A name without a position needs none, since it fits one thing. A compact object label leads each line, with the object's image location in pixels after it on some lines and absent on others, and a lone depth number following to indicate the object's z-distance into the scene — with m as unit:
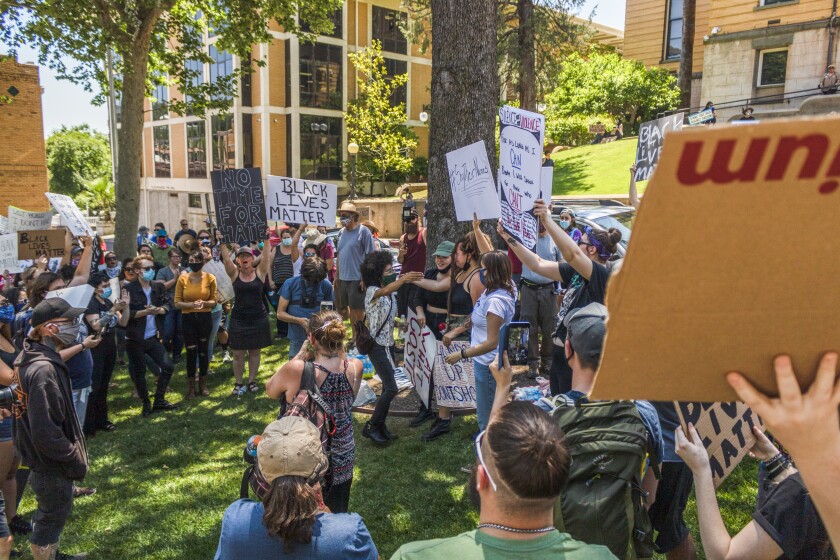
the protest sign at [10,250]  8.06
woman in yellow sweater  7.81
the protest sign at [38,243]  8.19
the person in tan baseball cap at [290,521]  2.40
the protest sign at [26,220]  8.53
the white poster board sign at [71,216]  7.87
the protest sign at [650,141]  7.45
